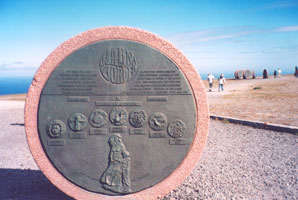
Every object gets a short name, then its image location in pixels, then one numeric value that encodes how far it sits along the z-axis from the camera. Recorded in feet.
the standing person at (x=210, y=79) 68.03
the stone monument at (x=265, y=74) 113.73
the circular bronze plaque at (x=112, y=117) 11.27
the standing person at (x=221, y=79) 63.55
